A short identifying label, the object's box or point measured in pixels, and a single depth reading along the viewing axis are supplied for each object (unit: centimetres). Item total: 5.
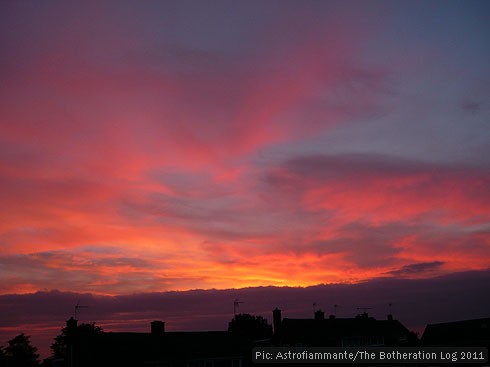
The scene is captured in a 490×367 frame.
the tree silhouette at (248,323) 14168
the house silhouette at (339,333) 8238
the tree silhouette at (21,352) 10444
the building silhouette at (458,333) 7838
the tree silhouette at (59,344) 10934
